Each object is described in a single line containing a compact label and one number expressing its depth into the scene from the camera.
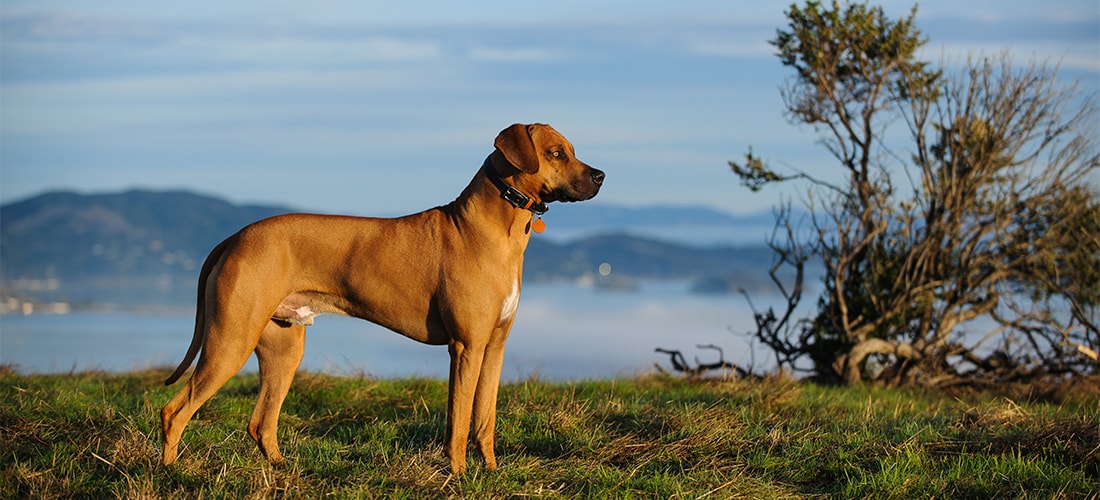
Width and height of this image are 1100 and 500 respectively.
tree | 26.36
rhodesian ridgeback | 12.09
